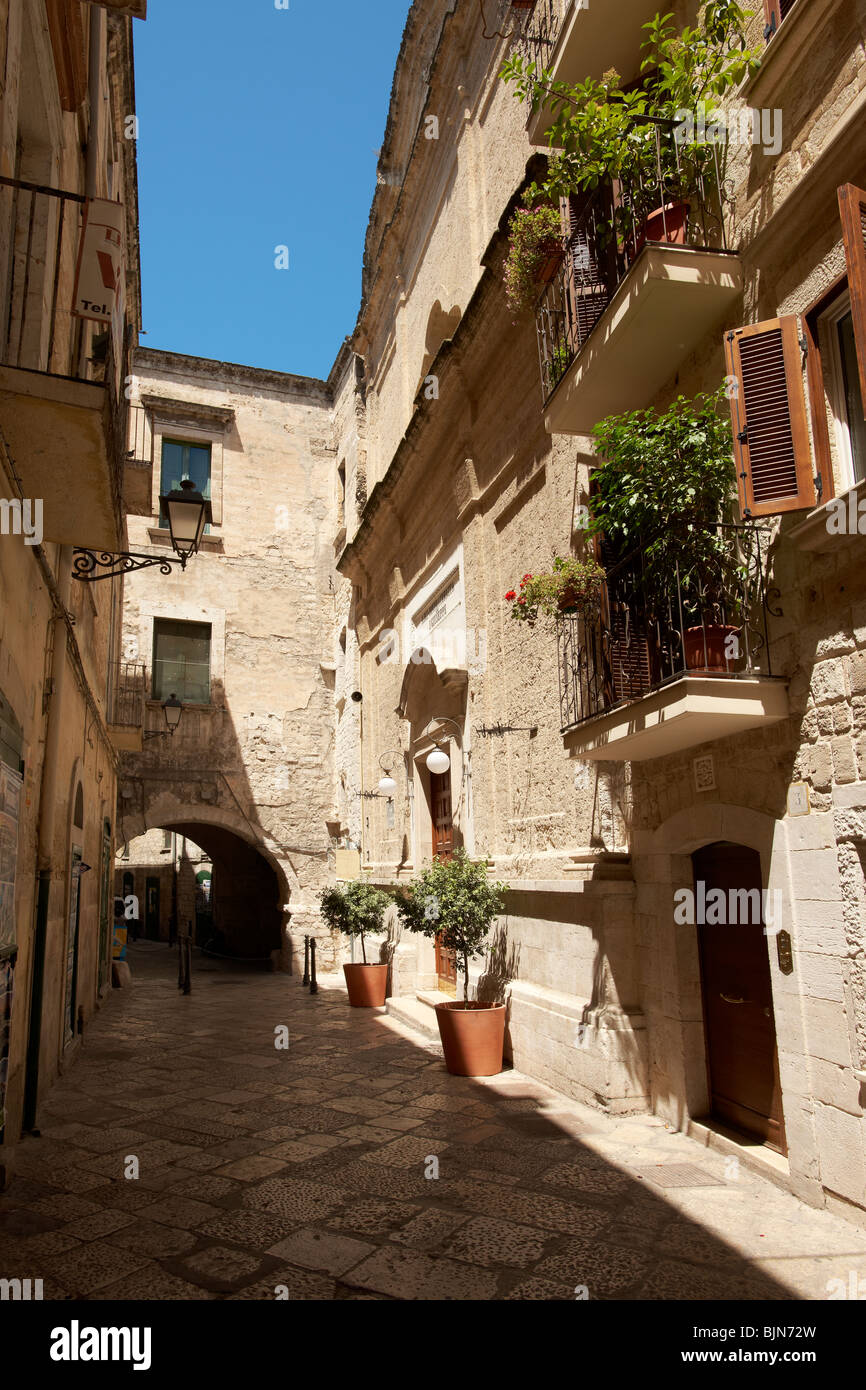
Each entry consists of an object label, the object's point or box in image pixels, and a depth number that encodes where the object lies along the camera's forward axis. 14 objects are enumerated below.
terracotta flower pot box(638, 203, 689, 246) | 5.37
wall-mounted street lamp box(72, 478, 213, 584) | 6.56
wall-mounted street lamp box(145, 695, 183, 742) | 16.16
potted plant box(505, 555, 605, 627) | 6.24
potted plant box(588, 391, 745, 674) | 4.75
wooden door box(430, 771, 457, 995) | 10.88
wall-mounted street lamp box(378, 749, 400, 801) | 12.63
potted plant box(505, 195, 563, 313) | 6.99
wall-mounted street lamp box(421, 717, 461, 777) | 9.84
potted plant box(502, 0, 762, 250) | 5.01
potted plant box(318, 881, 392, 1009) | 11.70
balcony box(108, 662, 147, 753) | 15.05
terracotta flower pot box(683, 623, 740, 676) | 4.69
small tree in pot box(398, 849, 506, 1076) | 7.30
